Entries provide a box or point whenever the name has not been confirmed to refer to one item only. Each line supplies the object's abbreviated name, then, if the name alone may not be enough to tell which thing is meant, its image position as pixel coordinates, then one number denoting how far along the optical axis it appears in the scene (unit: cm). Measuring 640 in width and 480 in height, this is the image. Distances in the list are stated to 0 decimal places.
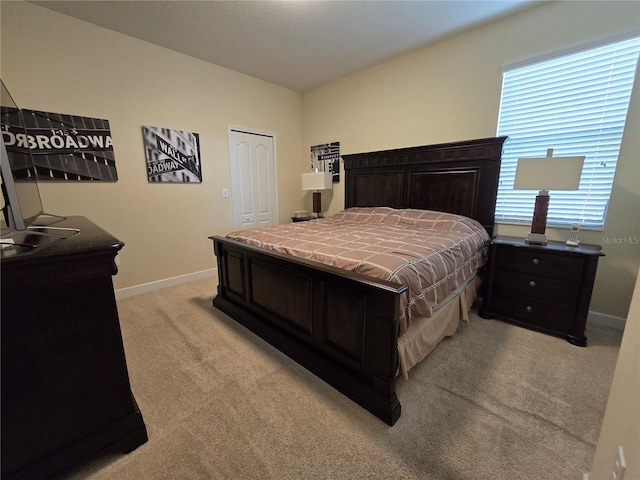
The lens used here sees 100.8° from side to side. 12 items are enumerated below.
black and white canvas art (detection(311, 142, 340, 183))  416
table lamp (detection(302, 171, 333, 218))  395
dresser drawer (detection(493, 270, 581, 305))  206
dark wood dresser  92
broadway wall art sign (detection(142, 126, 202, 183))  303
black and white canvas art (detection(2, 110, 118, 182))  237
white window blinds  211
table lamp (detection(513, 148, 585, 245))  199
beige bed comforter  147
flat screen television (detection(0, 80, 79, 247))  98
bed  138
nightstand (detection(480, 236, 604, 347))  200
